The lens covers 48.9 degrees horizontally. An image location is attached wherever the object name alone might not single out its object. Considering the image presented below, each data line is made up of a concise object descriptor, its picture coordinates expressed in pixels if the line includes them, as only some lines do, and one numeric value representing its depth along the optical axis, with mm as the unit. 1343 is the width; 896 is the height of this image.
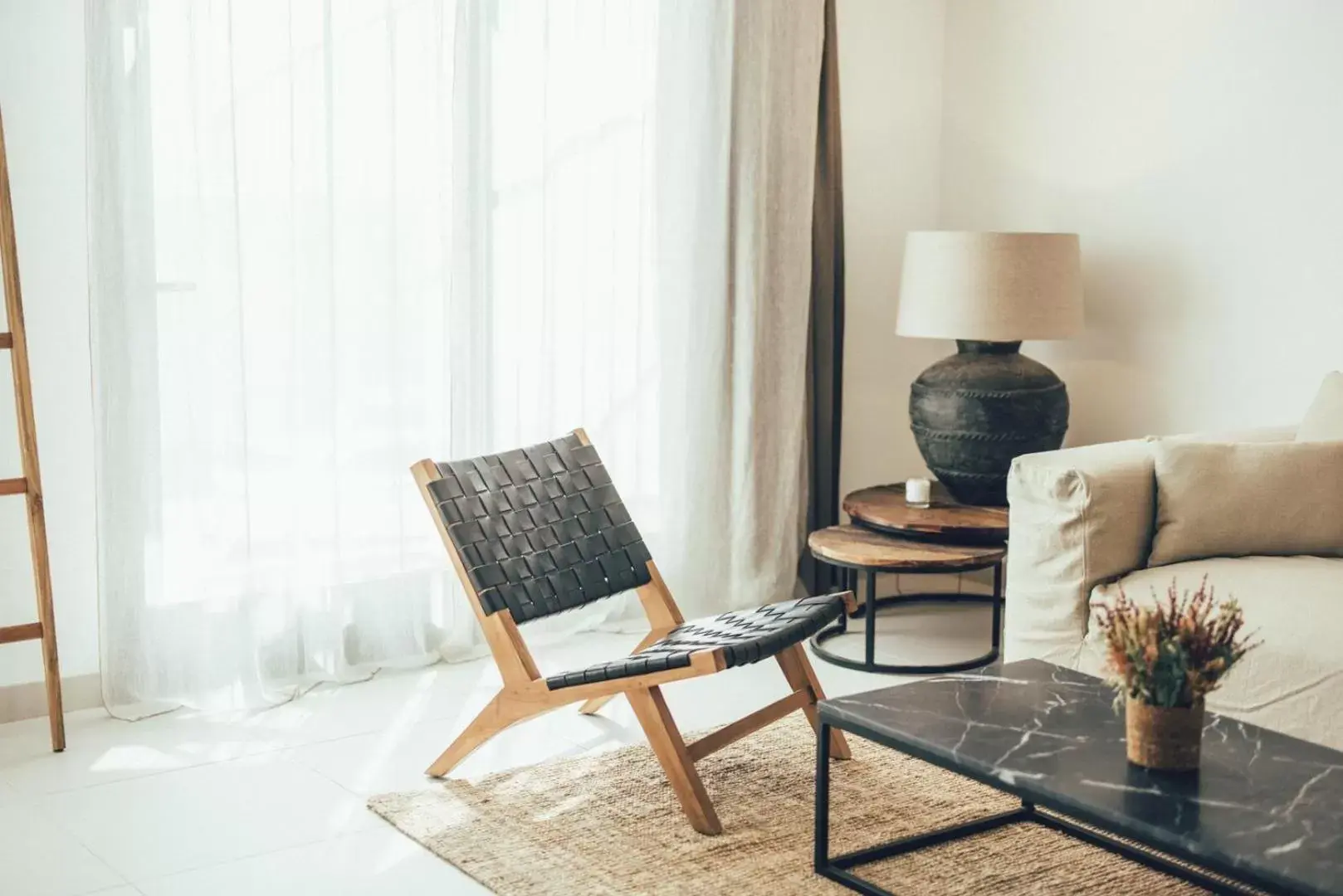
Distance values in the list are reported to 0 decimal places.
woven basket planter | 2273
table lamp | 4086
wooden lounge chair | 2900
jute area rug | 2660
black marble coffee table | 2062
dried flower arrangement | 2225
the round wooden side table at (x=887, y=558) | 3912
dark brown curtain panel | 4645
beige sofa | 2975
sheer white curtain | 3539
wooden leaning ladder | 3262
